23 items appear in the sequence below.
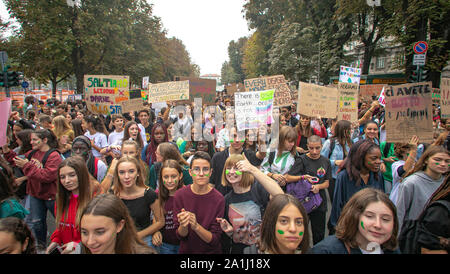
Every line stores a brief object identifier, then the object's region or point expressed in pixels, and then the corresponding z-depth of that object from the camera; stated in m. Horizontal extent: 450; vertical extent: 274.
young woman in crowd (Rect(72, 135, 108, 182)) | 4.18
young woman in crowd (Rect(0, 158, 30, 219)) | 2.54
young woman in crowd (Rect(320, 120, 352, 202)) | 4.67
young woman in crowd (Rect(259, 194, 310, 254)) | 1.99
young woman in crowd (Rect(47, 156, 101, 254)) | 2.65
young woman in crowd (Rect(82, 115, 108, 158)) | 5.87
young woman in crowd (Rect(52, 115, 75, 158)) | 5.37
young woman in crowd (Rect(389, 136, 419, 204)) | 3.46
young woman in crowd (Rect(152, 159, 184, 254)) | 2.95
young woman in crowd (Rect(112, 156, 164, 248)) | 2.87
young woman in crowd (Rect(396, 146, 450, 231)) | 2.84
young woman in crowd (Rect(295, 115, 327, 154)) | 5.96
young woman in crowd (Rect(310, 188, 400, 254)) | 1.95
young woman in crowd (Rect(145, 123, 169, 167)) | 4.92
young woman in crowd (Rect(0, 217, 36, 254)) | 1.88
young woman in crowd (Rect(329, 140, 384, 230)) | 3.30
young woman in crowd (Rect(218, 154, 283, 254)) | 2.78
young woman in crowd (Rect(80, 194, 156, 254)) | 2.02
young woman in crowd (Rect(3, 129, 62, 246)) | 3.63
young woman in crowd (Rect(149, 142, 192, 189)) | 3.87
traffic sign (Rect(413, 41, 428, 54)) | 10.51
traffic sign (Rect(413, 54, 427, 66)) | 10.78
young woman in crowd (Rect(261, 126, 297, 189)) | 3.91
